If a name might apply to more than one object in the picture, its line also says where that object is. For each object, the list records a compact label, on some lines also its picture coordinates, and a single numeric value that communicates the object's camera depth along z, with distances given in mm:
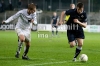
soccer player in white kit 14688
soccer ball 13771
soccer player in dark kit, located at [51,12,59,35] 39531
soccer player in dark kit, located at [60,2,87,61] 14039
